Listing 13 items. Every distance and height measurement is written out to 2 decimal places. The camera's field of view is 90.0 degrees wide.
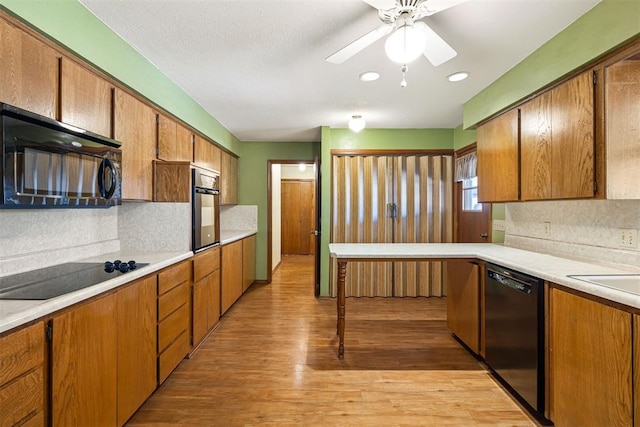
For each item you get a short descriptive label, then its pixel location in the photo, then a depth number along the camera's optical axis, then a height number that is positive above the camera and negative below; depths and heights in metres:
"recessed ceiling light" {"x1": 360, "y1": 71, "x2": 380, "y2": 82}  2.63 +1.17
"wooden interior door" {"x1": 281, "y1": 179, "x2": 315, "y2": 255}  8.91 +0.04
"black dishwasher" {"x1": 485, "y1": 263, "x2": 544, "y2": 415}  1.87 -0.76
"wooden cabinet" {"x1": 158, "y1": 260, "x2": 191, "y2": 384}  2.16 -0.75
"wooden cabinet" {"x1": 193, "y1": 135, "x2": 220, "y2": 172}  3.46 +0.71
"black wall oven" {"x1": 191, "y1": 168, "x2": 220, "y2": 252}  2.71 +0.04
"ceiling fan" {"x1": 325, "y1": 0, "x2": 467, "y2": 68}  1.48 +0.92
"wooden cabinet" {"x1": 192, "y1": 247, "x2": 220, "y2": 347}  2.75 -0.74
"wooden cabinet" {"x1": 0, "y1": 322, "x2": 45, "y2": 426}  1.05 -0.57
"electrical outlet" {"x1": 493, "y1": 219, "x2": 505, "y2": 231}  3.23 -0.10
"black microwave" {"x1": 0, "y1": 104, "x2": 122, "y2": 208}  1.28 +0.24
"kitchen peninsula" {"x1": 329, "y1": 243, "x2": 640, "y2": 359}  1.53 -0.32
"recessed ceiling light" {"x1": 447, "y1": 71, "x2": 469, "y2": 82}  2.64 +1.17
